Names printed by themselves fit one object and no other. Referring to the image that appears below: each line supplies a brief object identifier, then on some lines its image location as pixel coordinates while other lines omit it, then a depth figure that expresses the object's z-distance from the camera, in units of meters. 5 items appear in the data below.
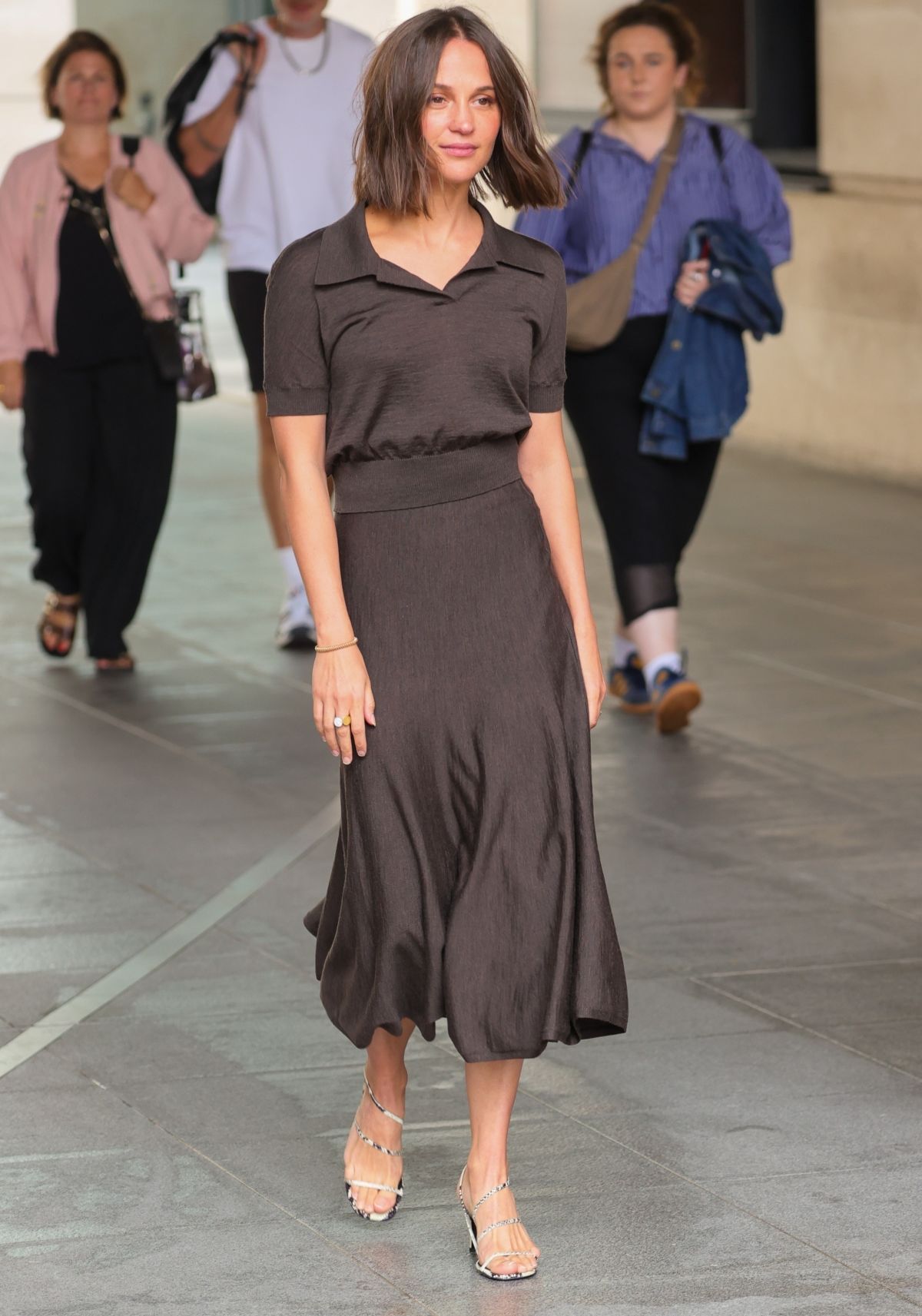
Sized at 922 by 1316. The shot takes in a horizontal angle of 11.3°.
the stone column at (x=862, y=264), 24.49
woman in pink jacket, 16.01
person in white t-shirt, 17.02
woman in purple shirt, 14.64
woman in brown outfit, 7.45
